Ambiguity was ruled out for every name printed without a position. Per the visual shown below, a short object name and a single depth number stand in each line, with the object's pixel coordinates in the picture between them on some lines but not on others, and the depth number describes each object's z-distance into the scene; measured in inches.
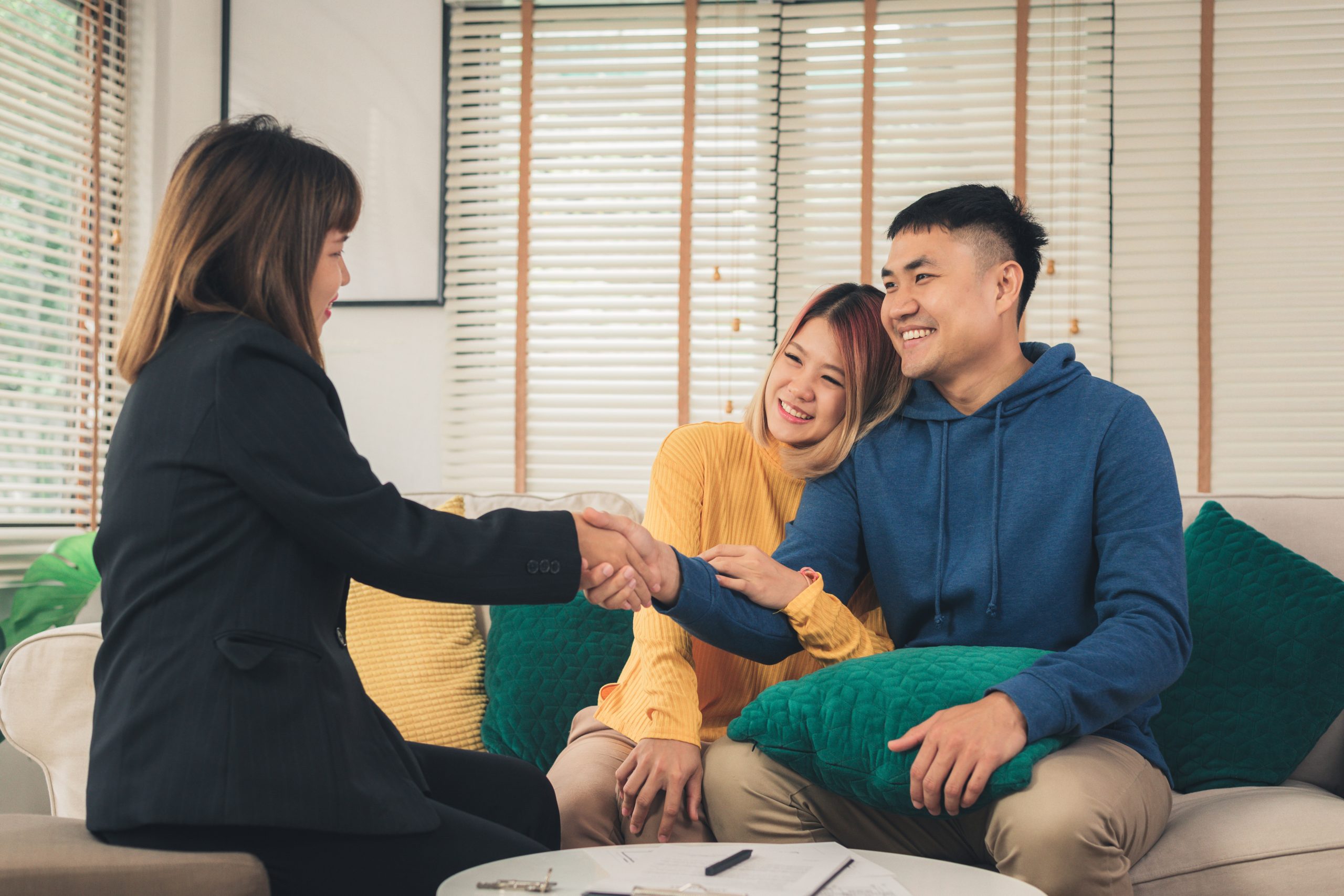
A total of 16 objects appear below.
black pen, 37.6
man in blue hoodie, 49.8
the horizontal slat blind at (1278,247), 127.3
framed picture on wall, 136.8
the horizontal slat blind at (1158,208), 129.6
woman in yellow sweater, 62.1
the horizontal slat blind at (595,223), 135.8
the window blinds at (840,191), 128.7
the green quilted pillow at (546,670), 81.4
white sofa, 56.1
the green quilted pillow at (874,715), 50.7
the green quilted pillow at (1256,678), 71.4
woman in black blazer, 42.1
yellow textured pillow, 83.1
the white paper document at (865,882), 36.0
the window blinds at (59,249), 116.6
